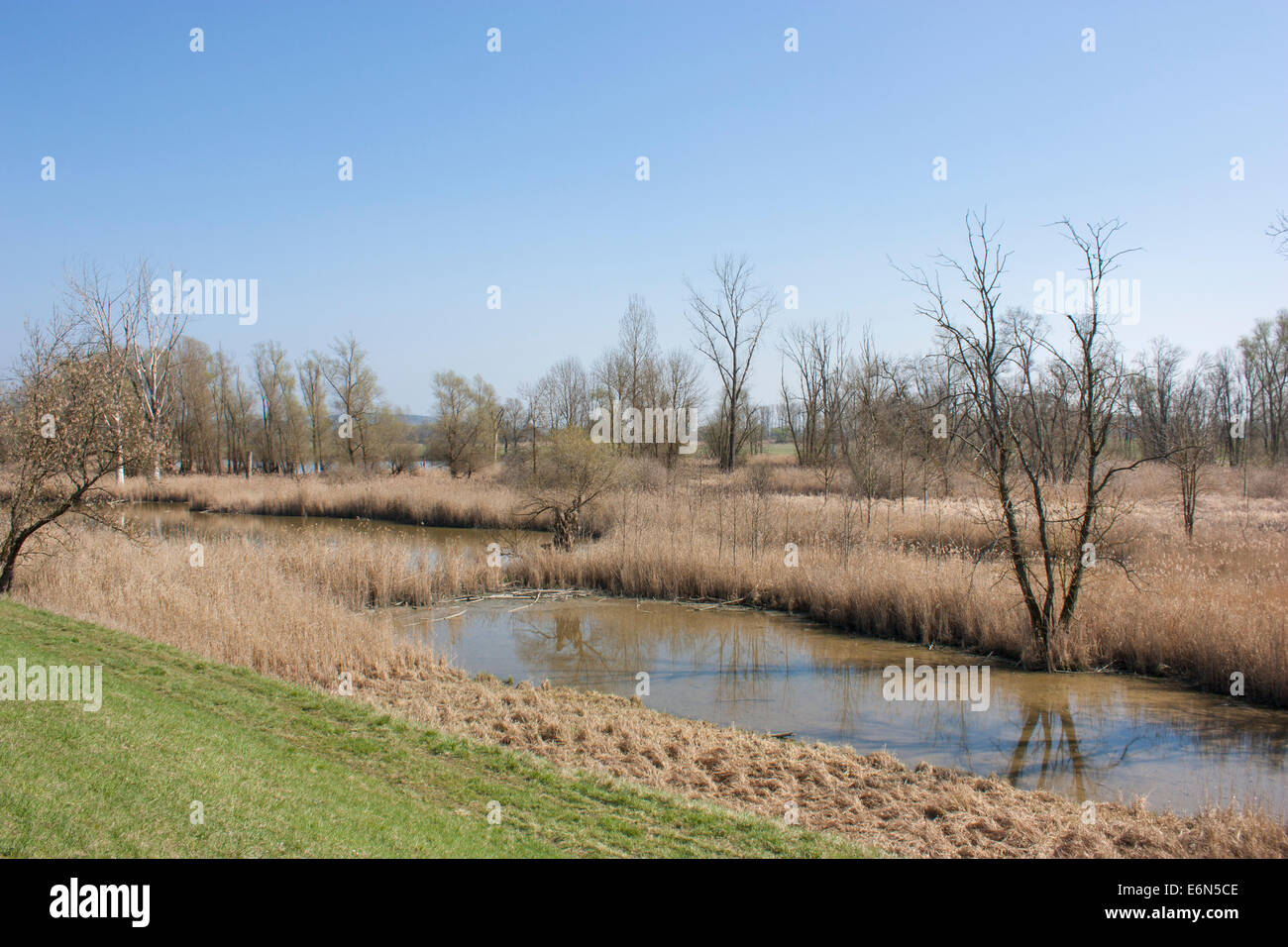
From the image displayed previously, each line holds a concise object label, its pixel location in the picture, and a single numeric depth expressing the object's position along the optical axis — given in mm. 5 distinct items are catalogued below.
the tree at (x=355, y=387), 53500
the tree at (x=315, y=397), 57031
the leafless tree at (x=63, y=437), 12555
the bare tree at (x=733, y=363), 43750
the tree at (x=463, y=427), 51812
